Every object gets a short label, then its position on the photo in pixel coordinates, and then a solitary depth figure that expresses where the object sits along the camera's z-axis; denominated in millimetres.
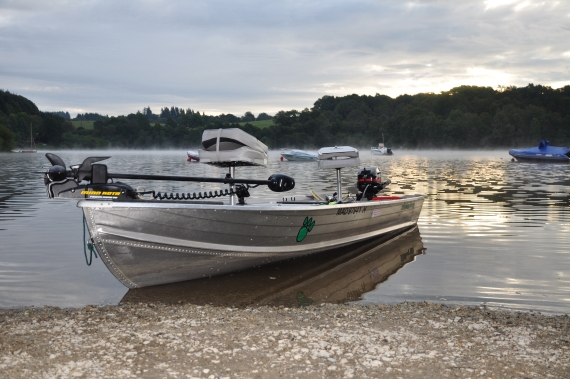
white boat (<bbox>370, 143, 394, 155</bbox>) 109688
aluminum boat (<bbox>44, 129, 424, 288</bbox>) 8102
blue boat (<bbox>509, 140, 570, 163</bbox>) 58062
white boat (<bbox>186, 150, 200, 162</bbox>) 69538
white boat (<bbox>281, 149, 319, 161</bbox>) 75438
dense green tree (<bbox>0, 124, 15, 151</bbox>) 115044
